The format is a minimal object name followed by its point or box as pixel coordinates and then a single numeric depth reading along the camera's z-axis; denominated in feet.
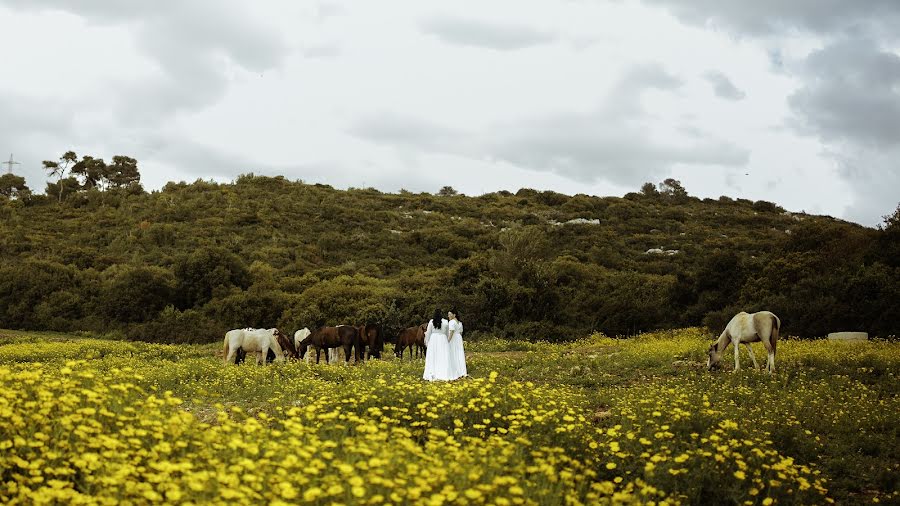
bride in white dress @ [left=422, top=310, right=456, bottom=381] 54.70
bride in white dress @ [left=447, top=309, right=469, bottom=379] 55.67
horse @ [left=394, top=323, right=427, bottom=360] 76.79
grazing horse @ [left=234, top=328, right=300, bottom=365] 71.15
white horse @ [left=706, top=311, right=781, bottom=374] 55.48
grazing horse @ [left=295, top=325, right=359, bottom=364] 73.36
